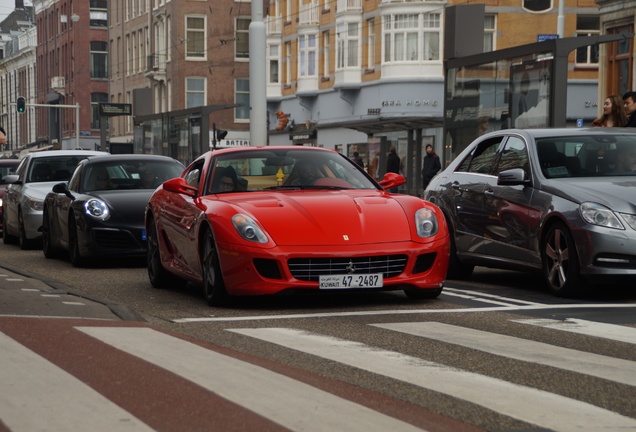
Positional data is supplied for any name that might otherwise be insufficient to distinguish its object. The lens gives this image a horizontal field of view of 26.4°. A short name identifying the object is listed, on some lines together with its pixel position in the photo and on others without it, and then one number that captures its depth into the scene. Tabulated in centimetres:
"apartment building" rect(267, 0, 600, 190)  5125
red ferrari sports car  1024
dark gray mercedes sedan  1090
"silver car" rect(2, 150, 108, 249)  2083
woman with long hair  1612
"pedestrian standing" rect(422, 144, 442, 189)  3756
